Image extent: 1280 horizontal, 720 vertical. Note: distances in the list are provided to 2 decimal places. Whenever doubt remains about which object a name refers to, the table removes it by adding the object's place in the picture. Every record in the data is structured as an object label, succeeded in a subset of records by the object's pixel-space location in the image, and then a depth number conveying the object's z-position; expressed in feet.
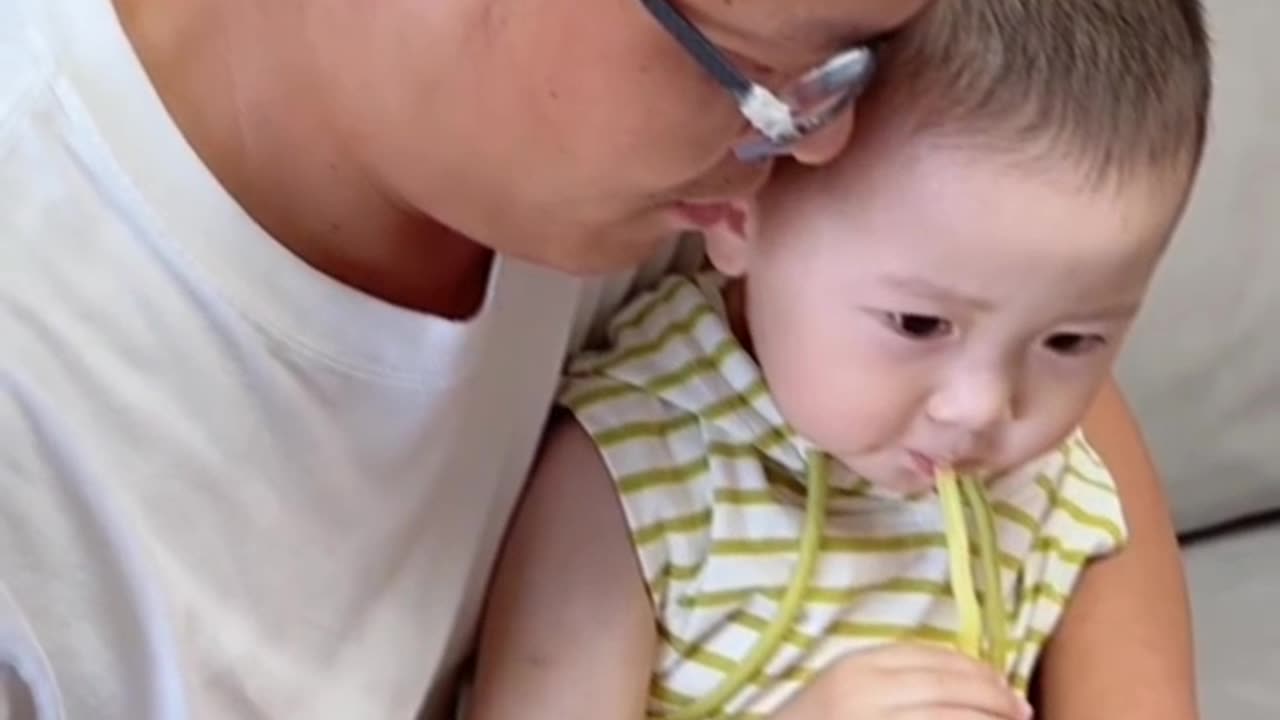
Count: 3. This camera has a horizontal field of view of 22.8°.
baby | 2.70
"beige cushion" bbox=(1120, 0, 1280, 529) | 3.70
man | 2.46
